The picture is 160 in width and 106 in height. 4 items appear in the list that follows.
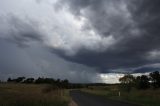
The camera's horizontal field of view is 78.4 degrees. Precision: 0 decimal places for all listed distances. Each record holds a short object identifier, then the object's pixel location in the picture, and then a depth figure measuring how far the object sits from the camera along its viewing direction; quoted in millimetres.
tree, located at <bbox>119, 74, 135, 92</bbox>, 21738
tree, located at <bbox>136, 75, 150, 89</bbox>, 23581
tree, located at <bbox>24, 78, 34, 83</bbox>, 54063
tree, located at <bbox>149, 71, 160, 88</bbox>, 25612
